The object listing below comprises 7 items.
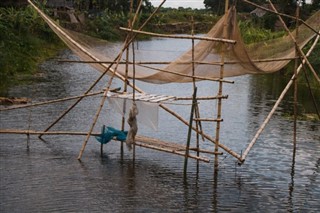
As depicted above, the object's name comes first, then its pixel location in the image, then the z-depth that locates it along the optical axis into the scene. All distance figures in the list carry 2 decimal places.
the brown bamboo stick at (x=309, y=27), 10.01
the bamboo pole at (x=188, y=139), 8.93
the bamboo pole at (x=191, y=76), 9.23
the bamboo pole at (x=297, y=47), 9.91
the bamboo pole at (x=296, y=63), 10.05
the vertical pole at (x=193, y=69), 9.91
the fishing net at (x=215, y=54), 9.29
